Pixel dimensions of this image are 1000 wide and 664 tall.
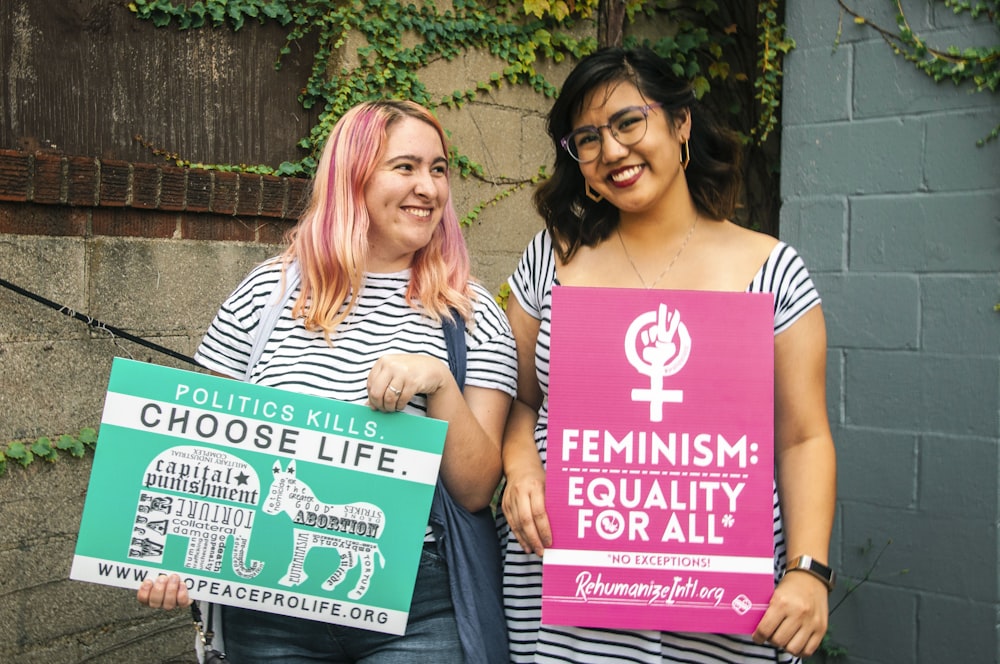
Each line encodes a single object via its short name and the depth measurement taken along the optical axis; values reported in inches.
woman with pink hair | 76.0
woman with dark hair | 75.2
